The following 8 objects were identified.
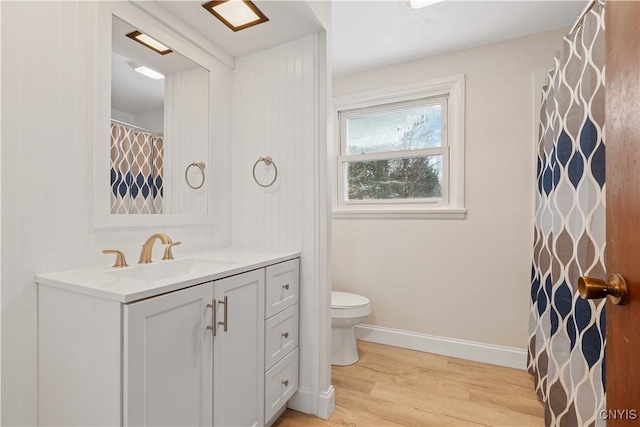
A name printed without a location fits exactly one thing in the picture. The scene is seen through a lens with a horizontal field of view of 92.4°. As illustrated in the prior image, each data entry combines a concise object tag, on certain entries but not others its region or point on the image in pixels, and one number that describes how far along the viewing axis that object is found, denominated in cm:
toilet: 214
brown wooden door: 54
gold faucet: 136
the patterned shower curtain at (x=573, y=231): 127
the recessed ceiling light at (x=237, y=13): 149
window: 241
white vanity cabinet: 87
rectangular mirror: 129
